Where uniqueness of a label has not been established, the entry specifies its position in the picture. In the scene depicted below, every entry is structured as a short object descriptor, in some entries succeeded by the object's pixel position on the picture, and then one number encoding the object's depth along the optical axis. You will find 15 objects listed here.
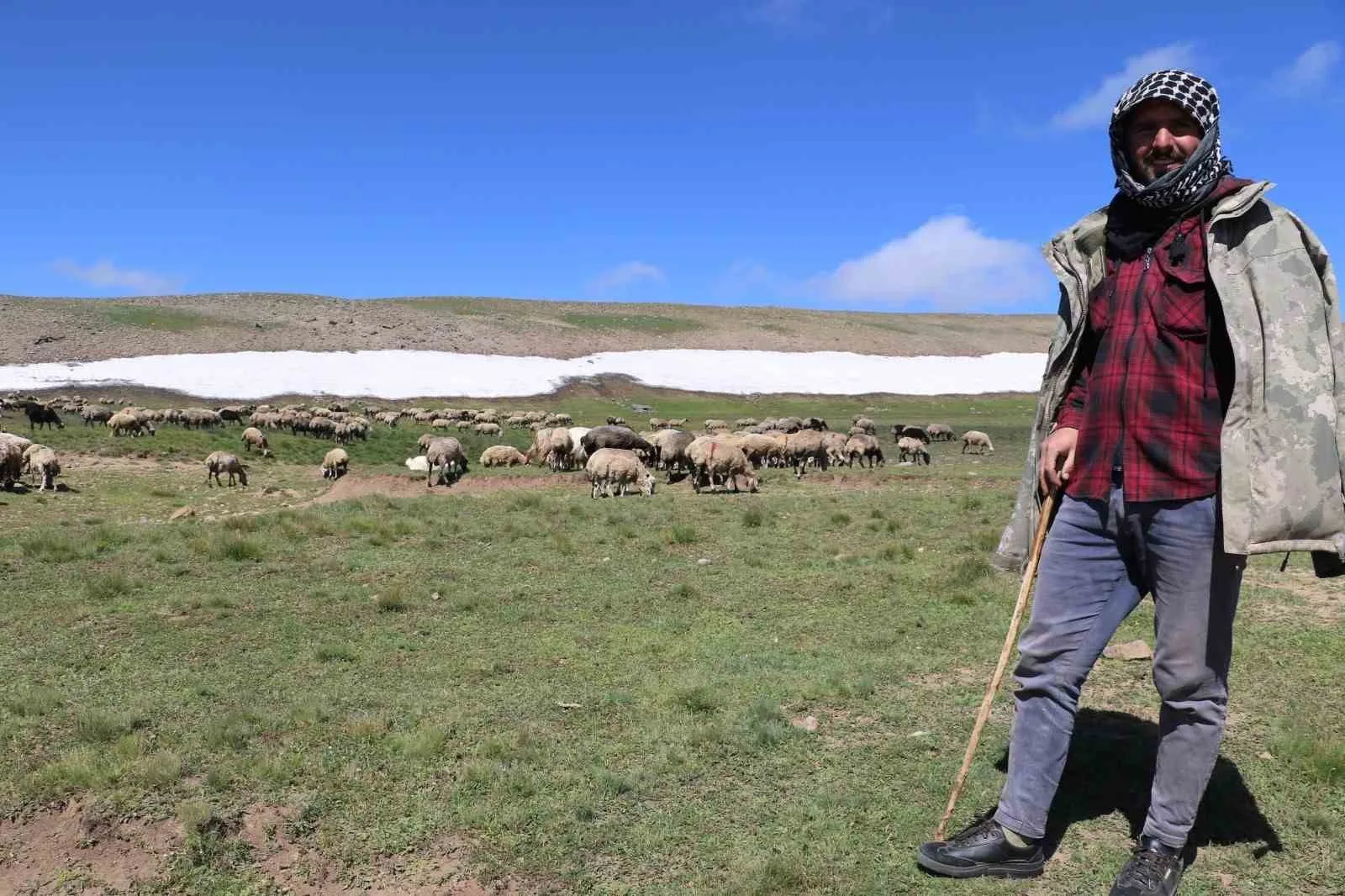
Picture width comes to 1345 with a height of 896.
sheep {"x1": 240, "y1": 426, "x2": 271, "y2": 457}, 33.28
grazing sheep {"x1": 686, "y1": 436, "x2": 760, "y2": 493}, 23.91
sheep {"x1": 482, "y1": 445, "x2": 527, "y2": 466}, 32.88
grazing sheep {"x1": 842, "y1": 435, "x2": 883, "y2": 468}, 32.38
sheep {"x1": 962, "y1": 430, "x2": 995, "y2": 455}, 38.47
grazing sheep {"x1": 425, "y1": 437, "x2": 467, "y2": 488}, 26.52
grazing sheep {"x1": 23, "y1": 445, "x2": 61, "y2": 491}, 22.56
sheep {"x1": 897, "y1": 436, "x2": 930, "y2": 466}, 33.62
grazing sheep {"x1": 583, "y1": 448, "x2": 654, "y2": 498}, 22.88
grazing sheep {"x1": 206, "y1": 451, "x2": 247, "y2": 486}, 25.52
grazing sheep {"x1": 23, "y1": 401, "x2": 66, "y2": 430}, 38.10
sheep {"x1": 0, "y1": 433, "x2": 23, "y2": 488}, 21.88
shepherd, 3.29
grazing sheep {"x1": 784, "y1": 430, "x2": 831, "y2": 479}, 30.58
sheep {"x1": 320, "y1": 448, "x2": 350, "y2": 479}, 28.48
